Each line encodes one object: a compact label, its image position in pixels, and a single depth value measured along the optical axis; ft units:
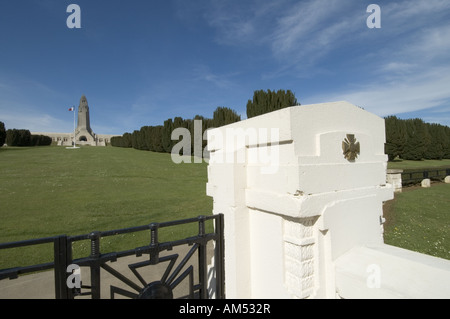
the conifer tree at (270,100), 88.07
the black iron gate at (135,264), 6.66
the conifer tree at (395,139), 125.08
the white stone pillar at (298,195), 7.97
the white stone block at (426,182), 53.26
